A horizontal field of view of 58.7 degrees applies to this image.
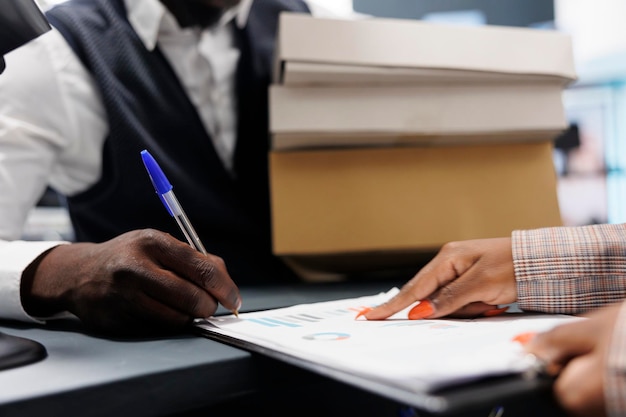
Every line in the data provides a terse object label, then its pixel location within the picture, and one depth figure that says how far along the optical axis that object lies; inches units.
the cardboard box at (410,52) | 27.0
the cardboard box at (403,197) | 29.4
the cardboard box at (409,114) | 28.0
